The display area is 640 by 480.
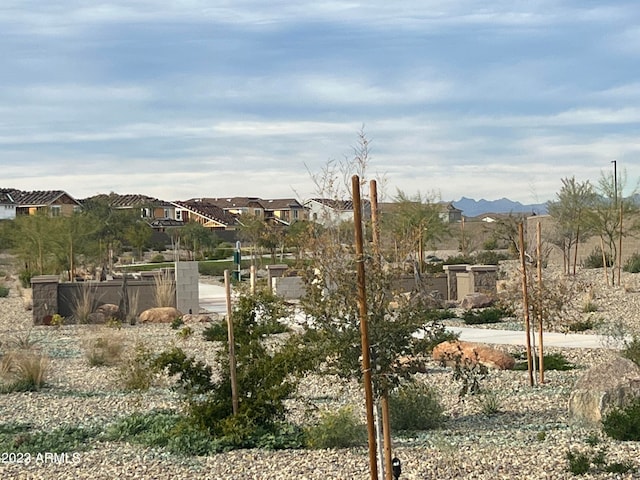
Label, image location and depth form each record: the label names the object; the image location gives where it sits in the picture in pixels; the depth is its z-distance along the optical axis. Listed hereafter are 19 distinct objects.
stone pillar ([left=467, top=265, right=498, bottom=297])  24.92
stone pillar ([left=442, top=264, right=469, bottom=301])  25.94
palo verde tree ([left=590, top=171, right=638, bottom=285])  32.00
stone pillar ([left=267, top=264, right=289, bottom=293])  28.50
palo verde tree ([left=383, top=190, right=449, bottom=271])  35.81
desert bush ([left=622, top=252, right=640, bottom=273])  33.75
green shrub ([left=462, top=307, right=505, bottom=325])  20.27
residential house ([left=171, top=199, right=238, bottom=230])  93.04
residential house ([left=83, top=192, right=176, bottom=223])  91.57
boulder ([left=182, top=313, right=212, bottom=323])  21.73
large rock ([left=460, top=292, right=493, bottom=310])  23.23
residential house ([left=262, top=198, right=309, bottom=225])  104.62
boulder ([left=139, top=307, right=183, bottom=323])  22.09
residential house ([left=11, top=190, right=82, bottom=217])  88.50
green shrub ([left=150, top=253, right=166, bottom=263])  54.03
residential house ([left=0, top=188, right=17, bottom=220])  91.07
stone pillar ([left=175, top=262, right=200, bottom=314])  23.36
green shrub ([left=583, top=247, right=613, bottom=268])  37.56
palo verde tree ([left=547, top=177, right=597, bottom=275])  34.91
